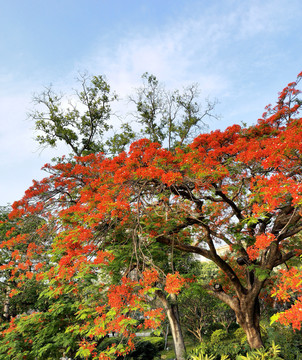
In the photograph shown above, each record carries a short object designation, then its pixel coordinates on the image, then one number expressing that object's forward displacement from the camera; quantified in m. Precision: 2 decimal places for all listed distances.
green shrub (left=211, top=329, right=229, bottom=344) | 14.84
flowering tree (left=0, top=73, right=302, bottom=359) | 5.29
